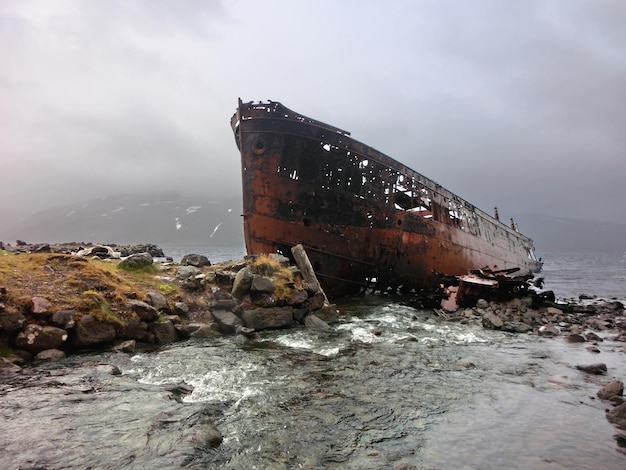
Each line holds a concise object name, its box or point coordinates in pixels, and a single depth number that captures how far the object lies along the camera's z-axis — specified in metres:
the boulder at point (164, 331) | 8.20
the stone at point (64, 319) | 6.81
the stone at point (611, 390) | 5.72
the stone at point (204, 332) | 8.81
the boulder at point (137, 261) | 10.66
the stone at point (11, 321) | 6.13
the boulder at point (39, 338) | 6.30
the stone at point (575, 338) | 10.04
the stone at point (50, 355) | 6.29
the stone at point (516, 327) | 11.27
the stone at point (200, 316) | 9.42
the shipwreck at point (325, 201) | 15.34
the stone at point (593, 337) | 10.23
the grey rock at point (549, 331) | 10.86
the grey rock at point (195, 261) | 12.34
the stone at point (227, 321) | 9.37
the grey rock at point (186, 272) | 10.77
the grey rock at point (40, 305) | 6.68
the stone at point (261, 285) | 10.34
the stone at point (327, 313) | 11.58
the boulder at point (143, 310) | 8.09
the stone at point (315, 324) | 10.66
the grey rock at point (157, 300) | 8.79
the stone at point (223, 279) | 10.81
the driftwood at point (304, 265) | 12.59
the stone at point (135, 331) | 7.74
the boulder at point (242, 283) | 10.23
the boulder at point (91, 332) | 6.98
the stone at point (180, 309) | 9.28
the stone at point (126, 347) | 7.26
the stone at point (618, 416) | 4.76
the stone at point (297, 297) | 11.03
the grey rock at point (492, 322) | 11.69
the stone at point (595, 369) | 7.09
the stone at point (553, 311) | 13.70
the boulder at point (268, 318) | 9.84
